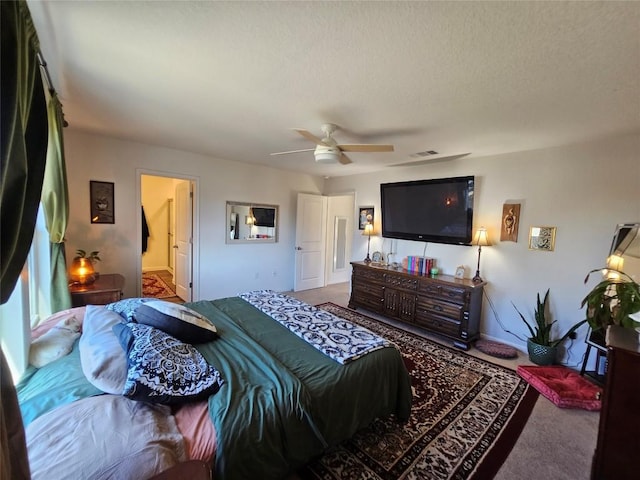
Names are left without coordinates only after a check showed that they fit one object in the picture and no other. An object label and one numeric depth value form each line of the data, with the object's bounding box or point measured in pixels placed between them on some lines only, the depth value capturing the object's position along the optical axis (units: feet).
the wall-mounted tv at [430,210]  11.91
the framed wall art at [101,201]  11.30
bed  3.25
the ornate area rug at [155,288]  16.35
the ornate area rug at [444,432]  5.46
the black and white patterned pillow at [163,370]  4.02
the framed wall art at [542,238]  10.29
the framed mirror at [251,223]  15.37
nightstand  8.87
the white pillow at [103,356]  4.13
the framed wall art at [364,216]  16.35
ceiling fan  8.13
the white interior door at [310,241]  17.94
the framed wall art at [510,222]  11.07
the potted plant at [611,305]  5.83
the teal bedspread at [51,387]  3.83
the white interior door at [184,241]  14.38
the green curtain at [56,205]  7.06
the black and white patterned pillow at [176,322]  5.73
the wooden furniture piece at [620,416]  4.75
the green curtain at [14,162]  2.79
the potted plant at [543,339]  9.64
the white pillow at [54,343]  5.00
